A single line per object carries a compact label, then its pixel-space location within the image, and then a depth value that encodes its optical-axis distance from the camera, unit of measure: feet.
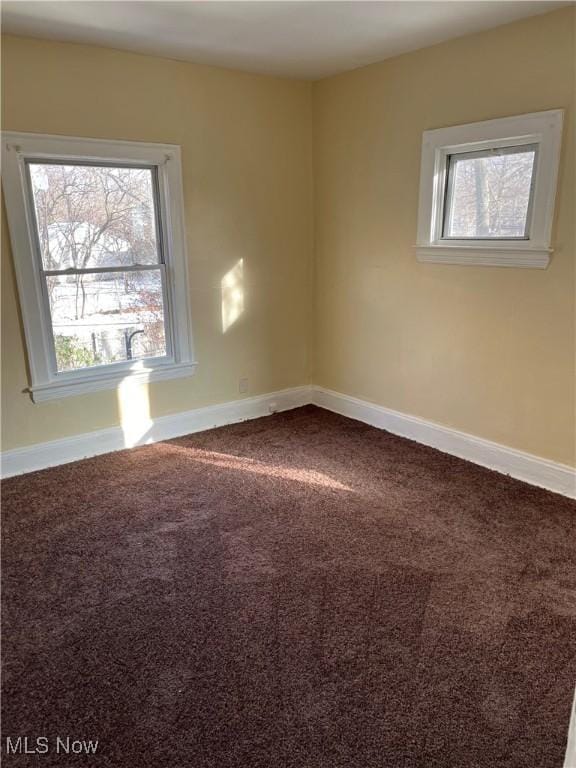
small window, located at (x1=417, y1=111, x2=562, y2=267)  9.23
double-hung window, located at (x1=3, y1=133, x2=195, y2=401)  10.21
